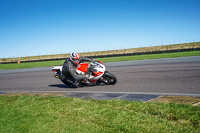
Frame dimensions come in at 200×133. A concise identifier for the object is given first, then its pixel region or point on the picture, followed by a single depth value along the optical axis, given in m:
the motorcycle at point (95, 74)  8.66
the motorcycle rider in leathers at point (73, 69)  8.74
